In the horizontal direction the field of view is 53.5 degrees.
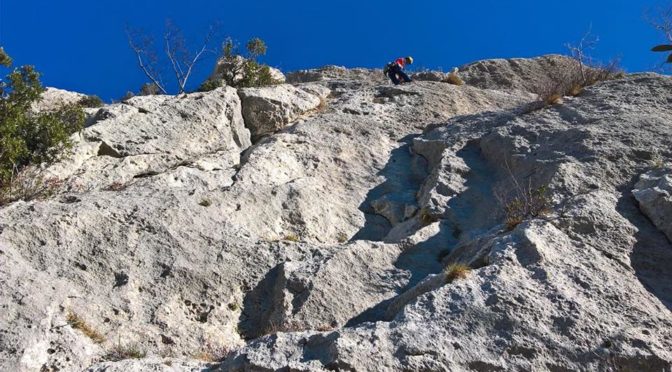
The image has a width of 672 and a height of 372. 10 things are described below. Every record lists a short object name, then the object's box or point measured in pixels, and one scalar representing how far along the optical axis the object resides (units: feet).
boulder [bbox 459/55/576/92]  72.18
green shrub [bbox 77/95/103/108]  69.09
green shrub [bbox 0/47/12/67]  50.27
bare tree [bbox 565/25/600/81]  57.06
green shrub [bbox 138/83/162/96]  81.69
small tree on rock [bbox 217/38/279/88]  65.16
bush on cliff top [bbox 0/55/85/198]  41.01
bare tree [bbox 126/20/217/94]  75.30
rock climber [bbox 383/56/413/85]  66.23
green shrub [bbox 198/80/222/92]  65.67
